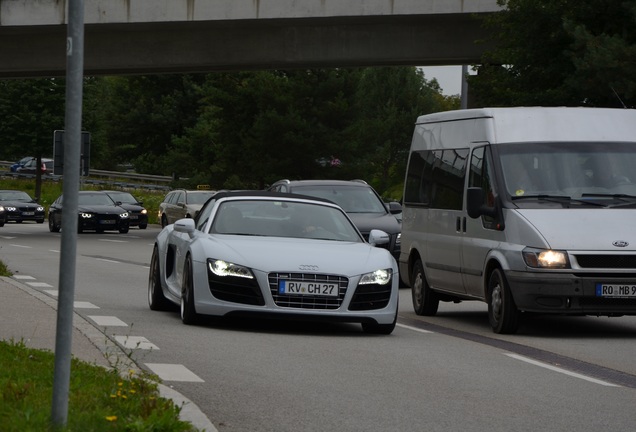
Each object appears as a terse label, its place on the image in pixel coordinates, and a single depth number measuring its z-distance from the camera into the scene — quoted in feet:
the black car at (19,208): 206.08
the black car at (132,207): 184.96
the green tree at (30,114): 281.13
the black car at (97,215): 163.94
